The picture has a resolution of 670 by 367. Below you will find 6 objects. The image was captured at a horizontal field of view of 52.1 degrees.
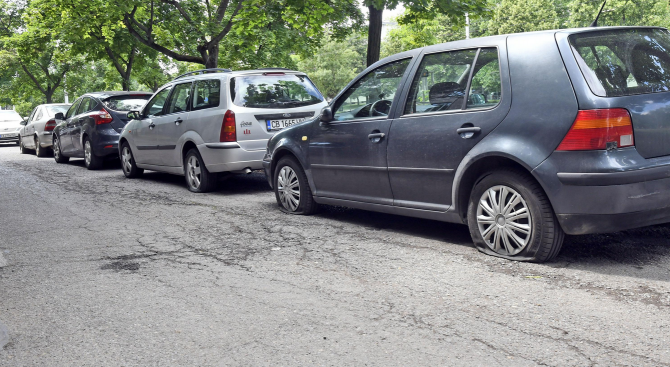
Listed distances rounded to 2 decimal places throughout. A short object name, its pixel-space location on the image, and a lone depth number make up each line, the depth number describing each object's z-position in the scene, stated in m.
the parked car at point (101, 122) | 14.36
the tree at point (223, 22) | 16.03
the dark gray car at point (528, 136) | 4.54
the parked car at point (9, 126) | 29.72
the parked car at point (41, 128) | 19.47
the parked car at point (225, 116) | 9.16
